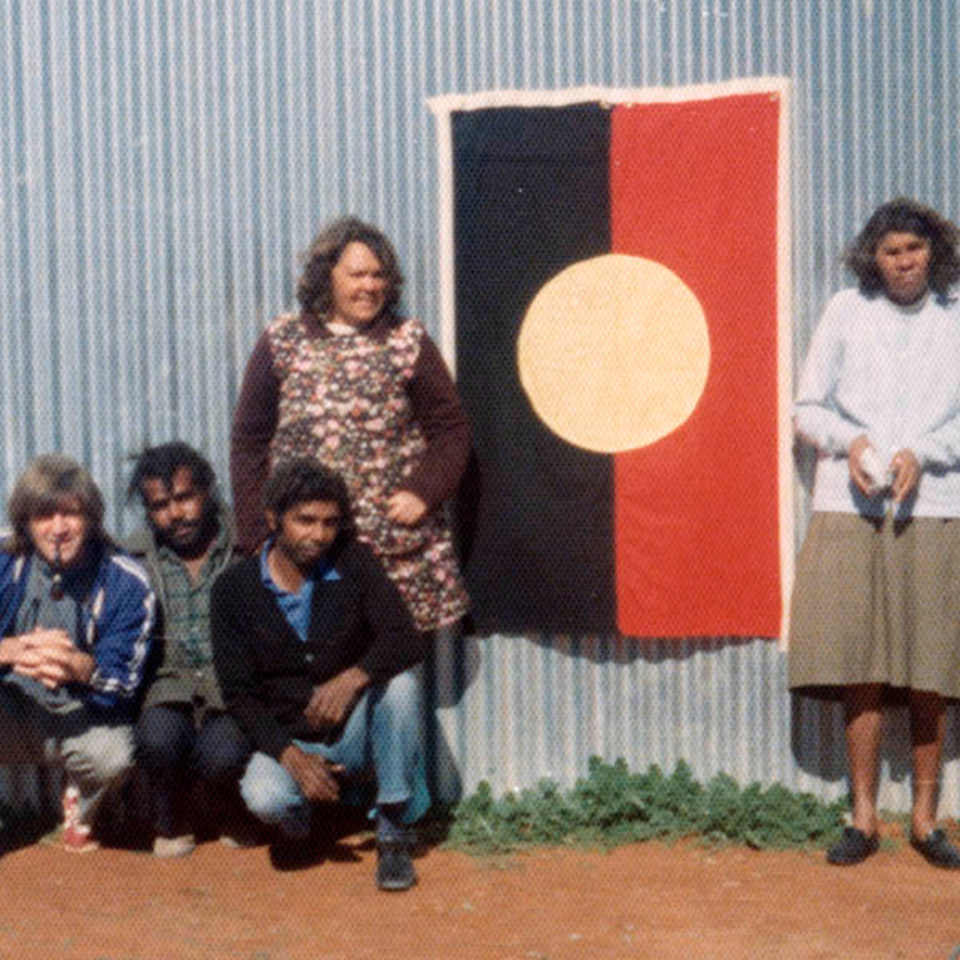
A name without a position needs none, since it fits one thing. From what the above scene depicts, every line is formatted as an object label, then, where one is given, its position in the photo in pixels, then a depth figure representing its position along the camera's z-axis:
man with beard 4.74
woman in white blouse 4.71
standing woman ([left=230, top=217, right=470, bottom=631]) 4.76
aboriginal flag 5.07
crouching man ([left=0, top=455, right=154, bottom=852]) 4.77
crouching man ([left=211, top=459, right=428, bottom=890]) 4.54
